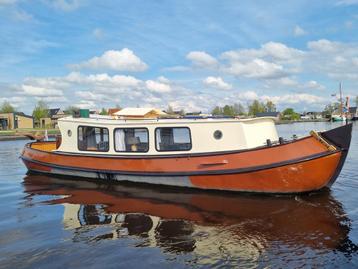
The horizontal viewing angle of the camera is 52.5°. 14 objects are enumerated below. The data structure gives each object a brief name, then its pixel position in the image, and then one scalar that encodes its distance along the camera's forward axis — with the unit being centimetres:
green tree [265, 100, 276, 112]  11969
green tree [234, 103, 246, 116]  10599
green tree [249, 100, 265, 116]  11469
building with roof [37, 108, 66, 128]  8860
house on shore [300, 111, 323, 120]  16562
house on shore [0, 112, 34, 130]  8194
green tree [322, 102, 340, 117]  13994
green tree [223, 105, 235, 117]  8738
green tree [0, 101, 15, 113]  9977
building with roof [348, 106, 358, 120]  12019
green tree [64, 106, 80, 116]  9871
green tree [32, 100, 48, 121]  8950
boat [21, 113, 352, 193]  966
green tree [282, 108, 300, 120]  14525
